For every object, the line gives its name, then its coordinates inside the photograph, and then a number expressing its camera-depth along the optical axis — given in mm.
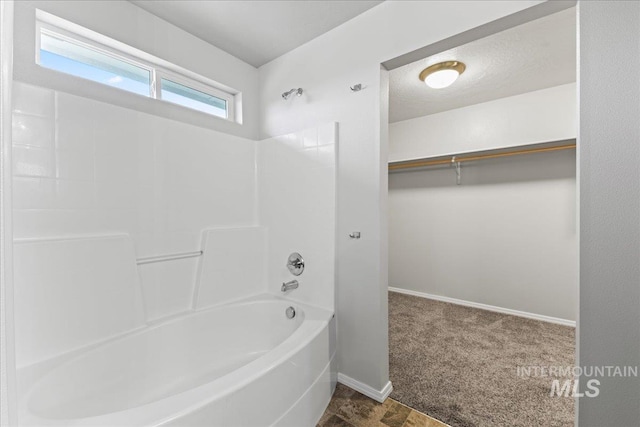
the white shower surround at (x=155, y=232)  1307
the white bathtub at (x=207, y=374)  1026
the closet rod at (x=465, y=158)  2704
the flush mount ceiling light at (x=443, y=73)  2246
